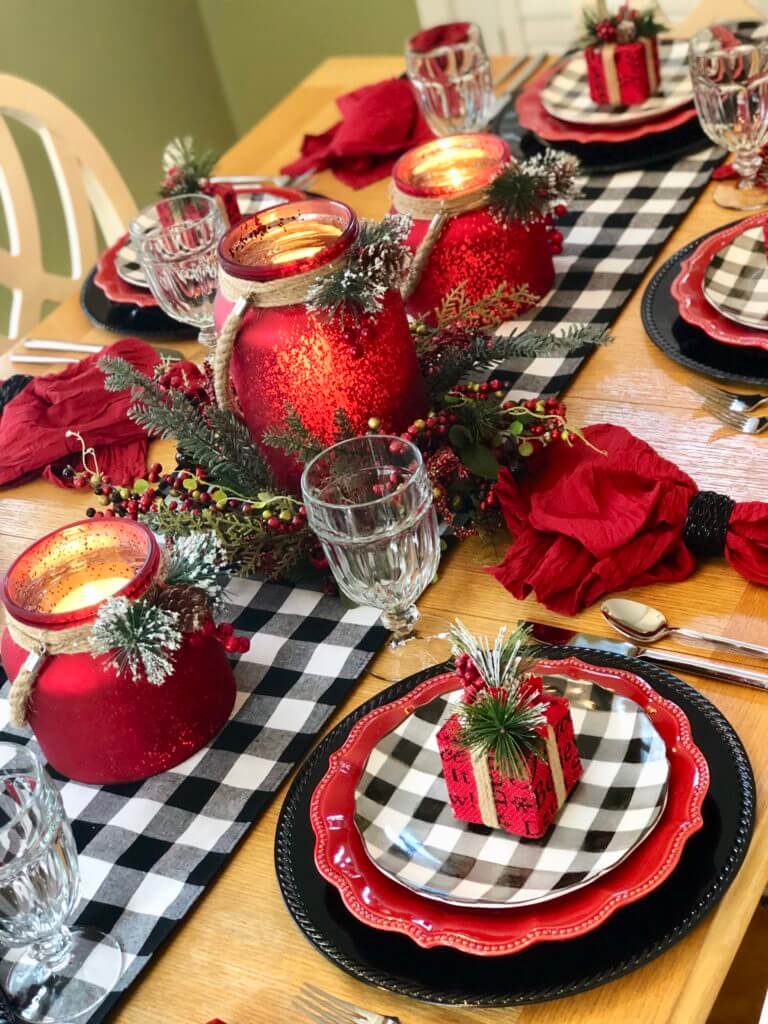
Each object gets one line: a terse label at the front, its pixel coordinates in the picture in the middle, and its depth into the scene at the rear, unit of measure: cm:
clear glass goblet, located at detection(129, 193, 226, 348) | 118
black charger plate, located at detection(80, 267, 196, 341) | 137
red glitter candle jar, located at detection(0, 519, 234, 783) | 81
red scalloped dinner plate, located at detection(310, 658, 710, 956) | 64
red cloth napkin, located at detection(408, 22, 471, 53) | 150
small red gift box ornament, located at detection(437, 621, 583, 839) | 68
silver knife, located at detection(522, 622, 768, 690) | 78
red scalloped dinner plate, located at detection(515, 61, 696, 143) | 148
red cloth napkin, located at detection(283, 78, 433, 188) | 161
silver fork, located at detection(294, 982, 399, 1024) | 65
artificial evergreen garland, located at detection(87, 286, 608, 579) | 96
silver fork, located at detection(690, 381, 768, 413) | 102
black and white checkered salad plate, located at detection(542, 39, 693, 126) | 148
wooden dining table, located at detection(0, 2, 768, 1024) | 63
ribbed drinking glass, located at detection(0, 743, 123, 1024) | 69
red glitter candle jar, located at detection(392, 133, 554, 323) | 117
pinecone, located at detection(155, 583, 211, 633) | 81
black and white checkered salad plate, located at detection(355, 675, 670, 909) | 67
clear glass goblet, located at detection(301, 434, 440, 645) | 82
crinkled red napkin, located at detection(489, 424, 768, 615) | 88
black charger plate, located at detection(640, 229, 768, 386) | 106
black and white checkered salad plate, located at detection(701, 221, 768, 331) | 109
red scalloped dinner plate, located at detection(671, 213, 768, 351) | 107
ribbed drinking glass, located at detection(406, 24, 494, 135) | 145
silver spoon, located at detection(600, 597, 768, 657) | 83
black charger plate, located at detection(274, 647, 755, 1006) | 63
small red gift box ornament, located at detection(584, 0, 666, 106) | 147
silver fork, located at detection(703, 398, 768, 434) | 100
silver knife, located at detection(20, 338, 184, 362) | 139
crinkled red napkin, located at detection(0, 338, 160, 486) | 120
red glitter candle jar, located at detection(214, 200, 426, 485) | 92
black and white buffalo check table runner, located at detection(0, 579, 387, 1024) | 75
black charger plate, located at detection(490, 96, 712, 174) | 146
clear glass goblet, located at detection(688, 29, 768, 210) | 124
